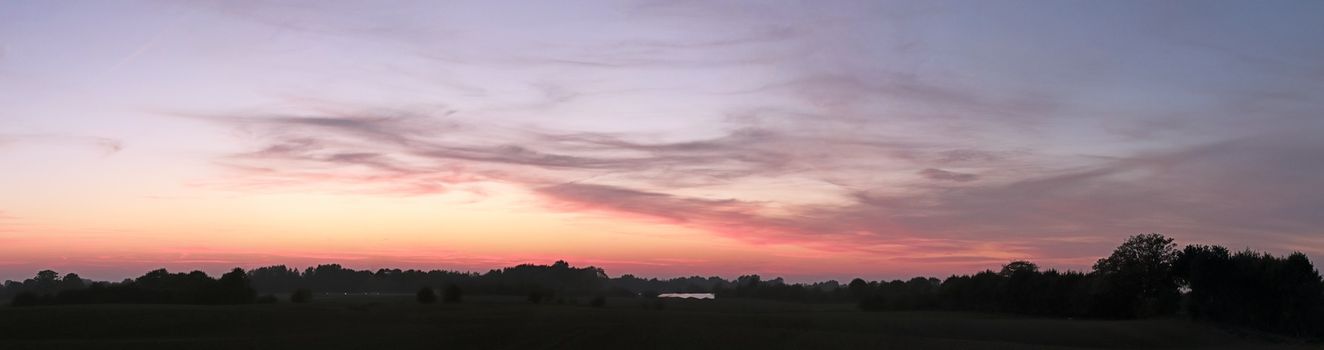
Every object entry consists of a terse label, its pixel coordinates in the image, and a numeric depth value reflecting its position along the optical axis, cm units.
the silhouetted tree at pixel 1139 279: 9556
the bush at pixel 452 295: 10338
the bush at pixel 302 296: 10750
